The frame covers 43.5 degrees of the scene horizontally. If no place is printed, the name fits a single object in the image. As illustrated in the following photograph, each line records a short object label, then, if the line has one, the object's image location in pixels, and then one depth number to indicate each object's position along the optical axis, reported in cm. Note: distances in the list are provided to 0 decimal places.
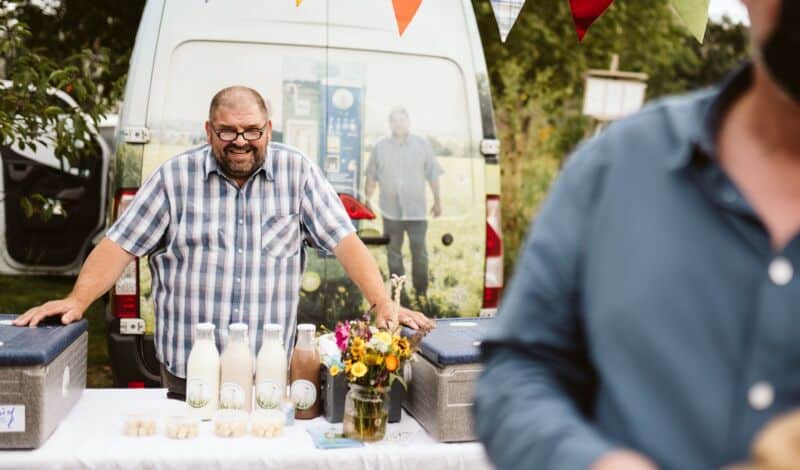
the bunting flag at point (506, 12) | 298
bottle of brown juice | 267
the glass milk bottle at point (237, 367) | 258
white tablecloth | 232
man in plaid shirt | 321
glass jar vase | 251
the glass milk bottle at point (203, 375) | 259
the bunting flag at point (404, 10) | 294
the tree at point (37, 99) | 438
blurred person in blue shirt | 87
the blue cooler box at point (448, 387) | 253
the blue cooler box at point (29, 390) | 235
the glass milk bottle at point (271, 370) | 260
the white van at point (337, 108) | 407
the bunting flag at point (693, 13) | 223
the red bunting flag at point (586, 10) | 264
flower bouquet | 251
